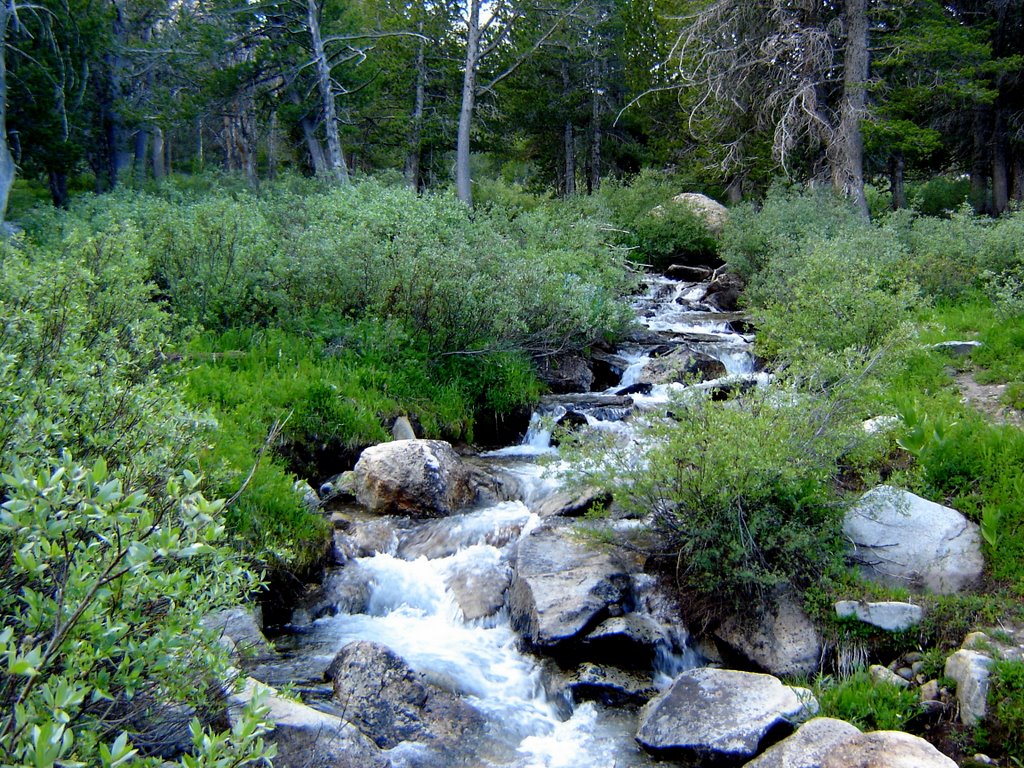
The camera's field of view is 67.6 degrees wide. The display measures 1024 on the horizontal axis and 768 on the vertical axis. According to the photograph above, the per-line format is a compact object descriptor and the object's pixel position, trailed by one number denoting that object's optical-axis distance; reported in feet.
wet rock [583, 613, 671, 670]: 19.95
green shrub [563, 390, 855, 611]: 19.03
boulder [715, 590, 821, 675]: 18.40
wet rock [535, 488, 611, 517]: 26.61
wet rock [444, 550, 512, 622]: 22.18
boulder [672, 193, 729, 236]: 76.38
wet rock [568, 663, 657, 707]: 18.84
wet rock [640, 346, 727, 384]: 41.96
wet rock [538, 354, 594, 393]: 42.04
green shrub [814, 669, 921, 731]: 15.92
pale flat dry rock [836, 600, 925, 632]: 18.04
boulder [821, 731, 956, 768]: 13.44
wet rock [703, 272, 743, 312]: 61.05
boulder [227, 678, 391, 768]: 13.33
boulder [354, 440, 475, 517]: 27.35
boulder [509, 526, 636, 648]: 20.33
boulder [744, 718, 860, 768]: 14.33
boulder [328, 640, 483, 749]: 16.89
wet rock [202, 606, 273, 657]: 17.48
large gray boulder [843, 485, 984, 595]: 19.29
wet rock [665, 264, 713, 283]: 70.18
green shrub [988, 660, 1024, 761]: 14.65
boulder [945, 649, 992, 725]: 15.37
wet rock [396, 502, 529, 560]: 25.09
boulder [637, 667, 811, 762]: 15.96
